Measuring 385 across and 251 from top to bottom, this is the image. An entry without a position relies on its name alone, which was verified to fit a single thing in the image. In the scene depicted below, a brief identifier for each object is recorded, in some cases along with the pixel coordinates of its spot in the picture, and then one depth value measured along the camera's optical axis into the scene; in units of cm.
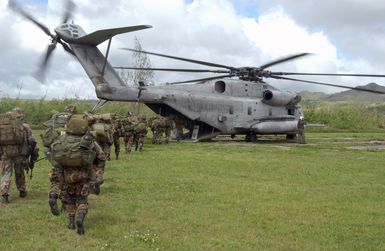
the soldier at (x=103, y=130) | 981
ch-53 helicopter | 2125
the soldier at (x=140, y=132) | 1830
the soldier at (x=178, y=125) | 2473
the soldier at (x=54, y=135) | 743
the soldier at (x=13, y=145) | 841
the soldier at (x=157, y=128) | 2219
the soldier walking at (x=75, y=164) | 663
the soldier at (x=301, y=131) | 2481
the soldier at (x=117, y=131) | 1434
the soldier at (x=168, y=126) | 2238
